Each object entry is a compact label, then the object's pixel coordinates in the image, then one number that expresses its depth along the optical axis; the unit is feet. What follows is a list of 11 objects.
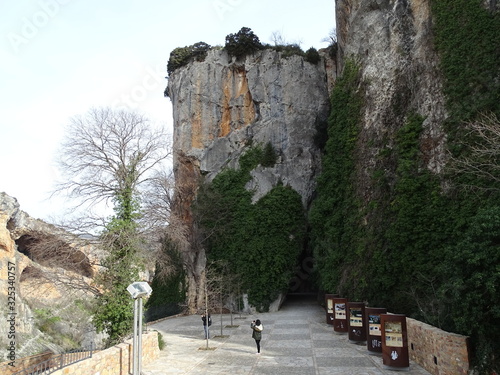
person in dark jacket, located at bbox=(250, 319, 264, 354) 42.98
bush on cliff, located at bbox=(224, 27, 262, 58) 110.32
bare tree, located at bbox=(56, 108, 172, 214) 50.83
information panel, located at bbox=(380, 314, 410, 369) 34.01
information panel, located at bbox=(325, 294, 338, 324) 62.64
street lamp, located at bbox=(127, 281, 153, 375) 27.48
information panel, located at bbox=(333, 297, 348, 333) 54.19
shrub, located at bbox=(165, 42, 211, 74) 115.14
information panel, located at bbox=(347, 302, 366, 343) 46.88
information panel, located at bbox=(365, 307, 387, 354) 40.09
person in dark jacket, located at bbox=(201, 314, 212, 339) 51.11
